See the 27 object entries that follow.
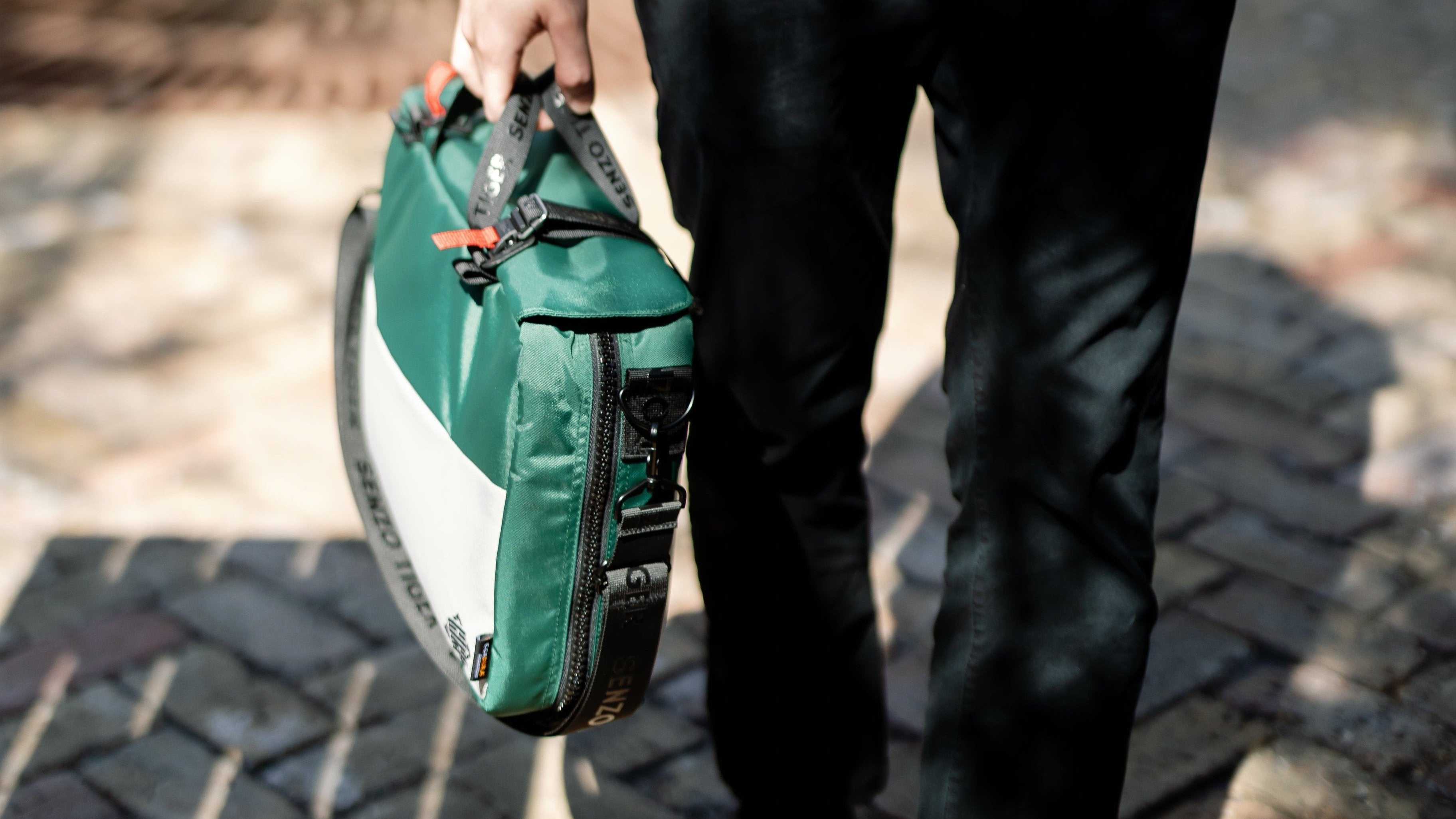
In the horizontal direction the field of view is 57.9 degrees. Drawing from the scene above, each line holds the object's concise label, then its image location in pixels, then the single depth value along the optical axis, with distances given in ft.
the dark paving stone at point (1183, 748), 5.98
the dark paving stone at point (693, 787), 5.90
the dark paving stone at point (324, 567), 7.44
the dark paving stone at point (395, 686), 6.50
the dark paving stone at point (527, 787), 5.87
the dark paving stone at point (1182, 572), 7.37
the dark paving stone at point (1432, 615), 6.95
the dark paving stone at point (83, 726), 6.16
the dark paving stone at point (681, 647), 6.86
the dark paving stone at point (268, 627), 6.86
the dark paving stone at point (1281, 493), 7.97
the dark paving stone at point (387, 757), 5.98
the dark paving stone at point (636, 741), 6.18
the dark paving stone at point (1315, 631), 6.77
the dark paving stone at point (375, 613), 7.06
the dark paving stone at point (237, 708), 6.27
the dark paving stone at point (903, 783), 5.91
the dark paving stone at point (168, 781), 5.85
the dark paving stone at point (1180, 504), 7.97
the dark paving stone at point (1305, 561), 7.35
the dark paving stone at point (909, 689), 6.50
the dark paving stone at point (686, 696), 6.55
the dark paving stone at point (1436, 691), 6.43
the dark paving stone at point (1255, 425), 8.64
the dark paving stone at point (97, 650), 6.61
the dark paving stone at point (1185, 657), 6.63
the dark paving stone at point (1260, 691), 6.52
